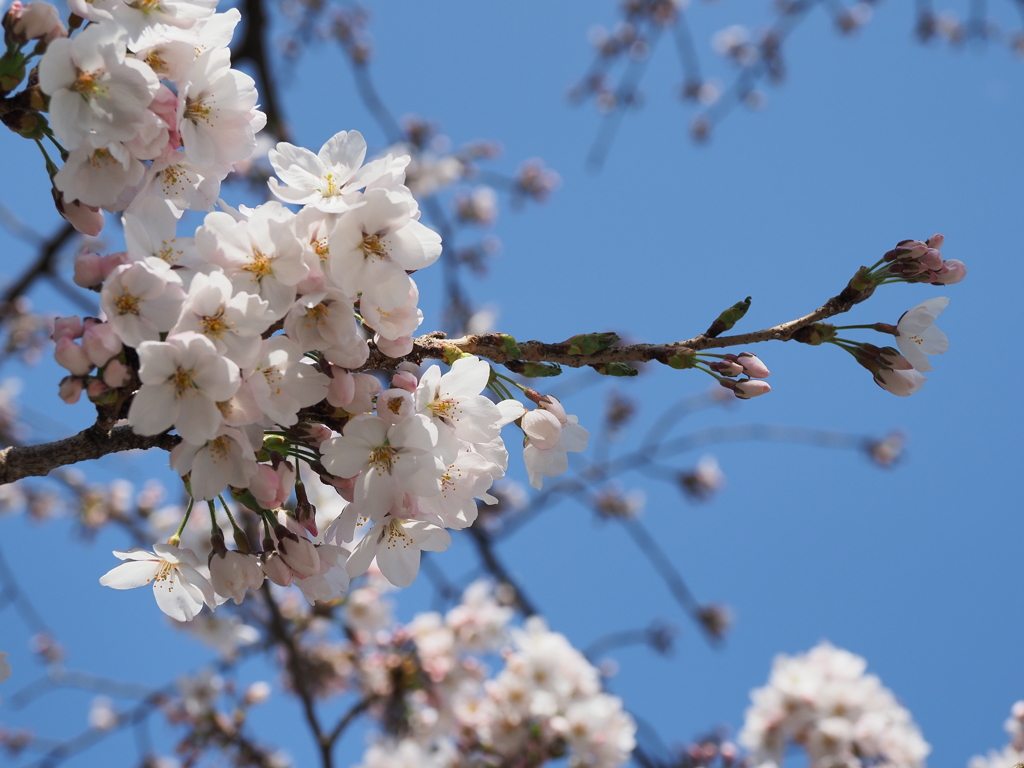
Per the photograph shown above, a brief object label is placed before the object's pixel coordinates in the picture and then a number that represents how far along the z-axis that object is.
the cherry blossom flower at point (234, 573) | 1.16
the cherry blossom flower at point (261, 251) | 1.12
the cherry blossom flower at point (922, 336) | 1.16
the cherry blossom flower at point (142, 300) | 1.11
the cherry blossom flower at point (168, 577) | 1.18
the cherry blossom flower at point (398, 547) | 1.16
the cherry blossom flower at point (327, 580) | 1.16
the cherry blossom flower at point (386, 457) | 1.13
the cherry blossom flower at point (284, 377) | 1.12
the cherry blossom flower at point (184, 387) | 1.10
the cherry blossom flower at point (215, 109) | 1.15
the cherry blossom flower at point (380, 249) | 1.12
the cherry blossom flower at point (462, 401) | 1.15
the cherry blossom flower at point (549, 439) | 1.17
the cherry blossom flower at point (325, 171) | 1.15
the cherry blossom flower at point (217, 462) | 1.12
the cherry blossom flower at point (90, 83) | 1.13
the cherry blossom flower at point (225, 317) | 1.11
